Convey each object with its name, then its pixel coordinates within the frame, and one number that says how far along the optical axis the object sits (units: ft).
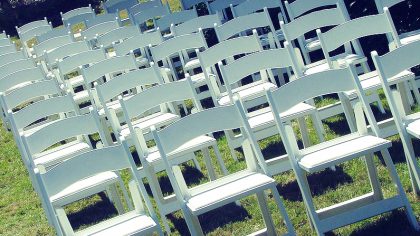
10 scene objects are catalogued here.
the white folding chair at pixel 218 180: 19.95
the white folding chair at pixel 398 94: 21.15
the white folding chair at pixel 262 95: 25.02
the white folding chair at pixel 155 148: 24.22
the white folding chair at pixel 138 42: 34.99
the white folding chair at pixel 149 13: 42.39
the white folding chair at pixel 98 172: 20.21
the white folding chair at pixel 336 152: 20.29
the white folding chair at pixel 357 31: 26.81
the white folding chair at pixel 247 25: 33.40
